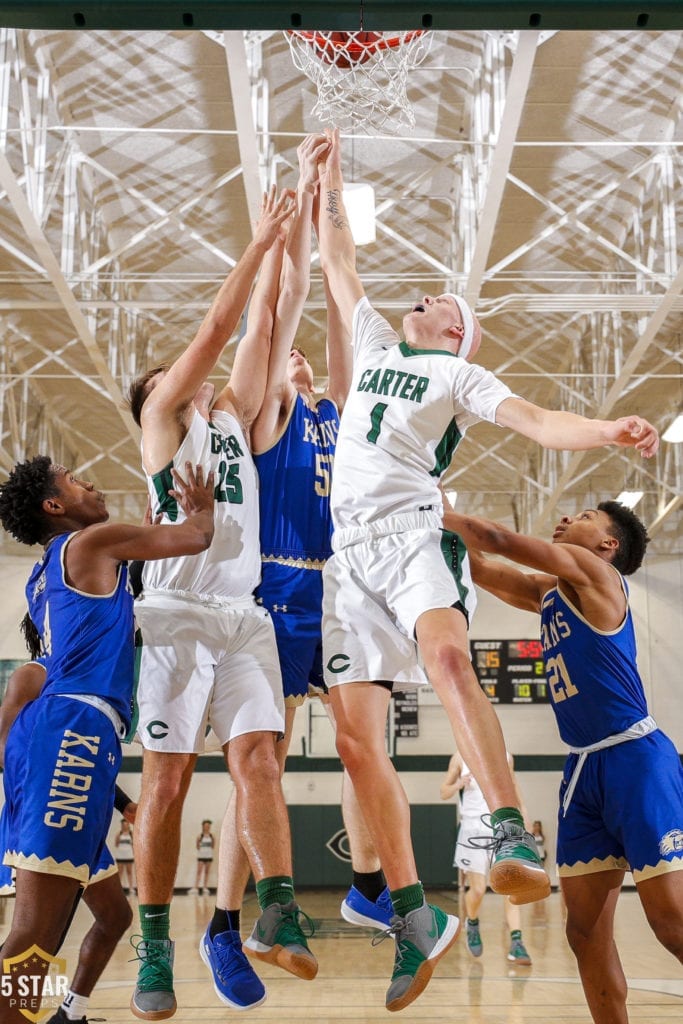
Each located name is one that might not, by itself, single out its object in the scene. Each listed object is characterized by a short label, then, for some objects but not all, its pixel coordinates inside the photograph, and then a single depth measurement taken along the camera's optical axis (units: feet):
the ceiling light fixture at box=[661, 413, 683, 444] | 45.75
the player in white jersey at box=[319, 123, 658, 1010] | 11.75
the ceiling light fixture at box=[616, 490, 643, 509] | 53.01
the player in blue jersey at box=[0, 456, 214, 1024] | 14.15
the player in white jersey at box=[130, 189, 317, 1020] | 13.23
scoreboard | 65.46
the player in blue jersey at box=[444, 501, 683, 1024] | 16.08
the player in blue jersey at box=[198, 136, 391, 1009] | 14.82
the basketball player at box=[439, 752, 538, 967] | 35.65
